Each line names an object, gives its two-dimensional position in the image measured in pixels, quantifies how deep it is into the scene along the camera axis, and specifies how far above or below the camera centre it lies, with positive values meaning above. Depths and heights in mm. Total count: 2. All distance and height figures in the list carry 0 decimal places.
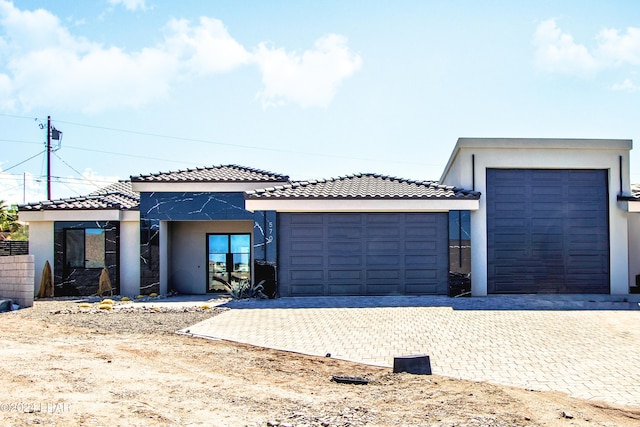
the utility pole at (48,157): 37375 +5482
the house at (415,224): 16375 +272
